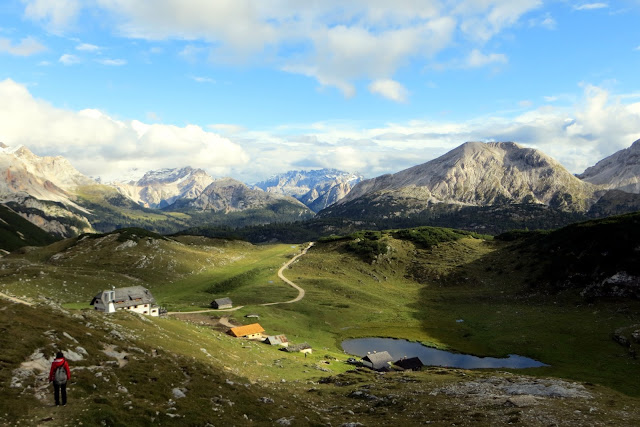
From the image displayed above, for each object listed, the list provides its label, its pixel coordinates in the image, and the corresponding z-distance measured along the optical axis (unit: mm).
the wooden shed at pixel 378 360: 79750
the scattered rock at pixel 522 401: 40406
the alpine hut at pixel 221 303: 117444
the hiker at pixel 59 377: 25172
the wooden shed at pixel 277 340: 88538
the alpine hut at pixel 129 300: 85500
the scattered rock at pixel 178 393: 32097
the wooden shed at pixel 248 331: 88375
